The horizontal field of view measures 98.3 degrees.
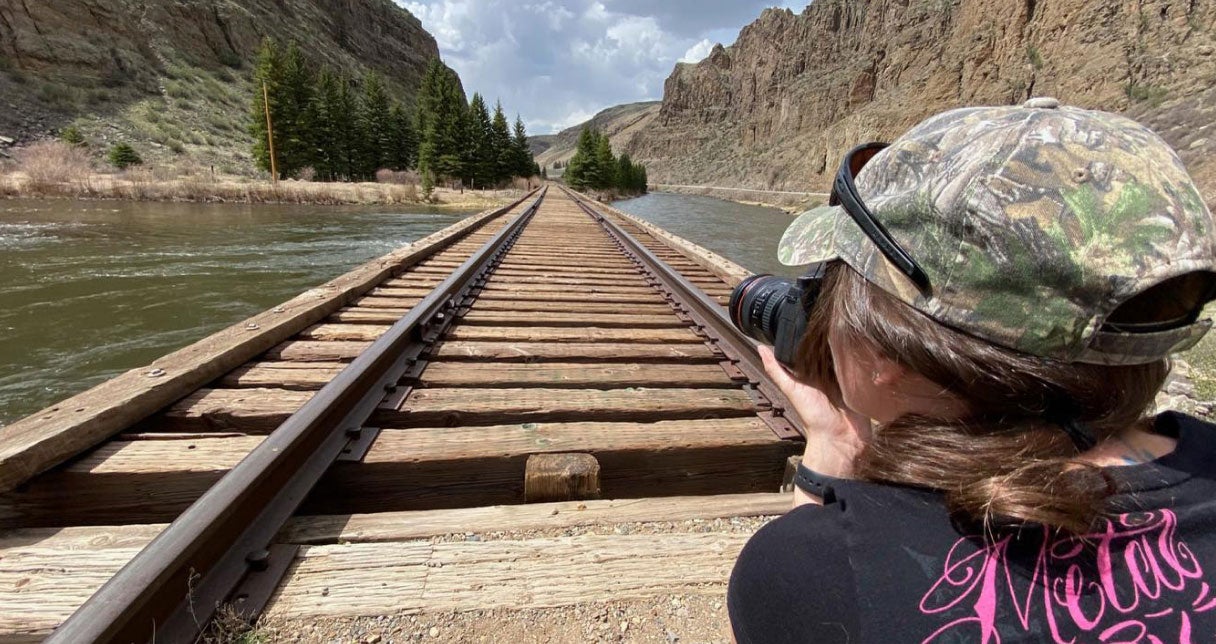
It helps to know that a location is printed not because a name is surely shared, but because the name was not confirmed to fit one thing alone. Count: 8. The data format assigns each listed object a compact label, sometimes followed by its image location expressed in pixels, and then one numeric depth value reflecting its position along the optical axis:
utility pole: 34.09
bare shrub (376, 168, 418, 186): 41.00
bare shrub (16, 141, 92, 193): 19.98
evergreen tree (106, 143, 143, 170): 29.11
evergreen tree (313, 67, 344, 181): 39.53
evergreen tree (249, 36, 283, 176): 35.34
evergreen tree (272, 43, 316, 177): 36.42
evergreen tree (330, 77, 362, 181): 40.44
